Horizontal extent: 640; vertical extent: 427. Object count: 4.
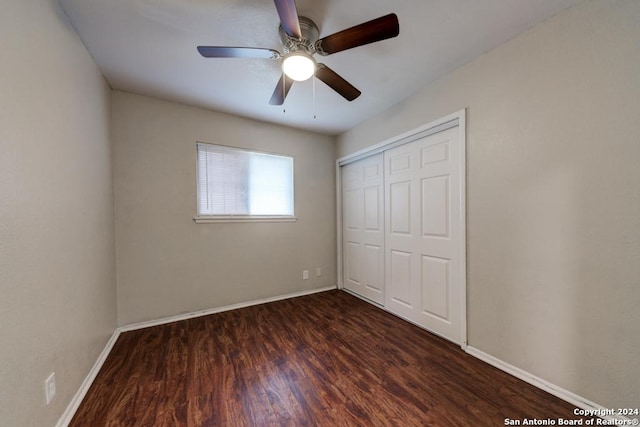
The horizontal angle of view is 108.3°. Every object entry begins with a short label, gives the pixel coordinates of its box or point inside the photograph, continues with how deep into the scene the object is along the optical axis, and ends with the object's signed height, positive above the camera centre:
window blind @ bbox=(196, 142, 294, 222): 2.80 +0.36
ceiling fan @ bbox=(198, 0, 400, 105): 1.20 +0.98
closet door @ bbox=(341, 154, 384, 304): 3.02 -0.24
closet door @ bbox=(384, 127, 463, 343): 2.13 -0.23
